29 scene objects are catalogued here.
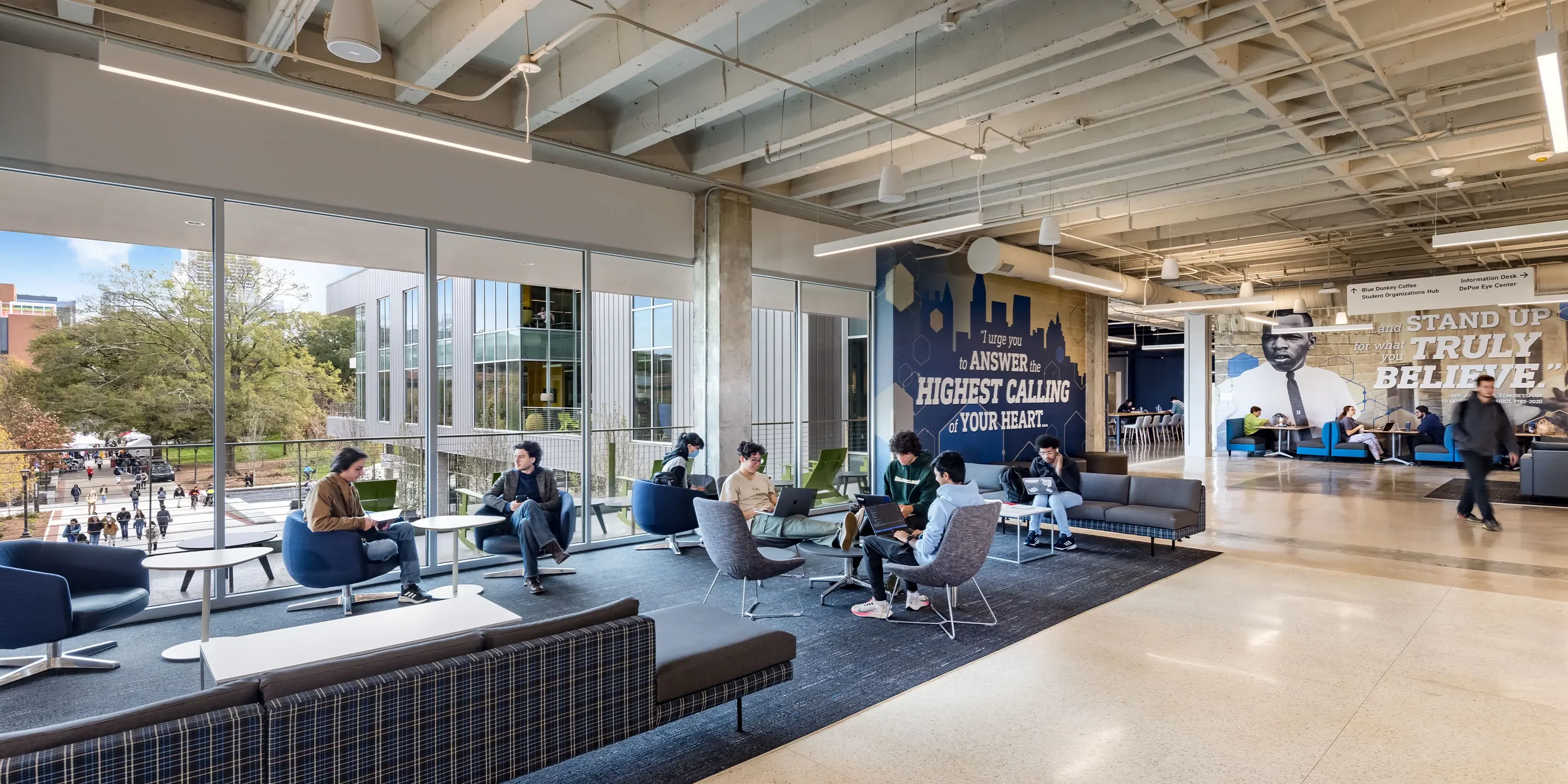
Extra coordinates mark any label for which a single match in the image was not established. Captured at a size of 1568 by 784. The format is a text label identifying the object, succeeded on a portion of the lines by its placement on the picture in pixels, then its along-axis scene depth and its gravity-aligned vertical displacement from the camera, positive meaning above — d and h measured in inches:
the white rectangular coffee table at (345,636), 102.6 -33.4
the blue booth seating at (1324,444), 628.7 -41.3
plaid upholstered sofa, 73.5 -34.4
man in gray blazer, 229.1 -30.8
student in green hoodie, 225.8 -22.9
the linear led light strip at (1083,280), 403.9 +61.9
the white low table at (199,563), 161.2 -32.9
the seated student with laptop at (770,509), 211.3 -31.0
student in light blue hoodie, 188.4 -35.7
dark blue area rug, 127.7 -55.8
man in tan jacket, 192.4 -28.0
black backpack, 283.7 -32.4
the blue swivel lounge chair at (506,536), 231.8 -39.7
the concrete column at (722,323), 318.0 +31.4
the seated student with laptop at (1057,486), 284.0 -32.7
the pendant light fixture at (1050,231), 325.1 +68.5
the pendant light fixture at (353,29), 128.6 +61.7
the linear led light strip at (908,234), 282.2 +62.7
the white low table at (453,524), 208.1 -32.5
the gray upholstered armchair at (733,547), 186.7 -35.3
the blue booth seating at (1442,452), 571.5 -43.8
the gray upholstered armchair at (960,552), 179.3 -35.9
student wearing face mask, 273.7 -19.9
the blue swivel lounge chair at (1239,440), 675.4 -39.8
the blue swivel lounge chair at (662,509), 264.8 -36.4
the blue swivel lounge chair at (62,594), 146.4 -37.8
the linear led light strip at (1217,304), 476.7 +55.6
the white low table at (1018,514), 250.2 -37.1
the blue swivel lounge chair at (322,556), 192.2 -37.1
